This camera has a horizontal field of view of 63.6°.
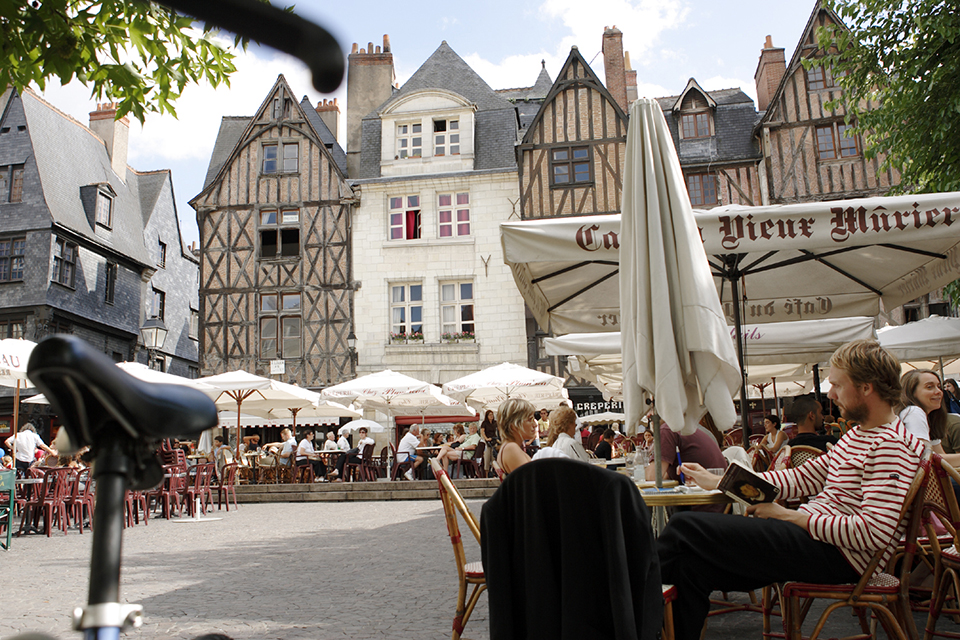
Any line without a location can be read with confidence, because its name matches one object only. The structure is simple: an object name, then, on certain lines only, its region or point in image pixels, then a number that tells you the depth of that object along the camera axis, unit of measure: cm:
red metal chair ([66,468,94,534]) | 1034
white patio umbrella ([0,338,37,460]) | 978
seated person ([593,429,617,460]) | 1166
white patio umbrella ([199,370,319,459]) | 1452
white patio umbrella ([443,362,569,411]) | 1568
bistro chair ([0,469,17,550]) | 780
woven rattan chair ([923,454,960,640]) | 293
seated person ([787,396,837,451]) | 608
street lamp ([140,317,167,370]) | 1444
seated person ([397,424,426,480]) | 1764
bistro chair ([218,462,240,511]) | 1377
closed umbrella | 370
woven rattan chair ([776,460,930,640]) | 273
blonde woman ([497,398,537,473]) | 493
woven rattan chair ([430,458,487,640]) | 354
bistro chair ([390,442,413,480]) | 1745
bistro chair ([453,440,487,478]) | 1620
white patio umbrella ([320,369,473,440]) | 1614
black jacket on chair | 244
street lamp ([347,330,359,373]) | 2294
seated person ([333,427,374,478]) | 1842
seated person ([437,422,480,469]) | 1658
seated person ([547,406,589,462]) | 664
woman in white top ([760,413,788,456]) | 761
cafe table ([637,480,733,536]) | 342
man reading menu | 280
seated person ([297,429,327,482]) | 1805
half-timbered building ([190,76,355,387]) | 2375
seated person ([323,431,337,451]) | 2015
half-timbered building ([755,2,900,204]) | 2217
